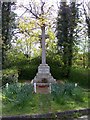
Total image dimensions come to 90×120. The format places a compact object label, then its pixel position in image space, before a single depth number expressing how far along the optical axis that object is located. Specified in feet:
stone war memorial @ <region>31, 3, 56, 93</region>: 14.27
